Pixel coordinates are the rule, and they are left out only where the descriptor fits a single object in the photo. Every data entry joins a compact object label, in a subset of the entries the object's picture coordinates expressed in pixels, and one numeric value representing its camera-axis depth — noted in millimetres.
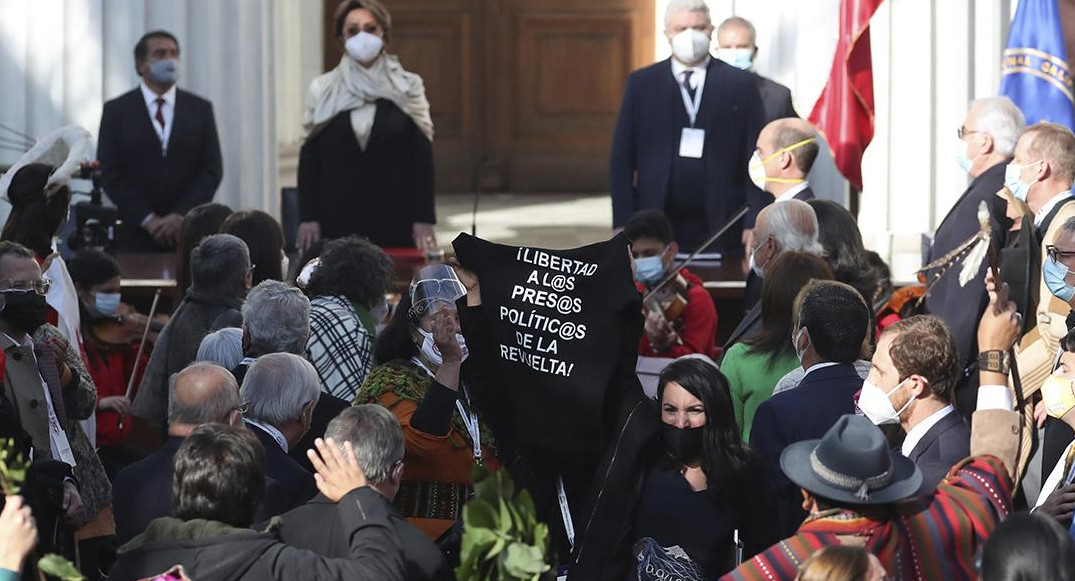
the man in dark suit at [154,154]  19391
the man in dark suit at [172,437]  9437
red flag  20125
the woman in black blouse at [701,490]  9562
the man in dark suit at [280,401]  10133
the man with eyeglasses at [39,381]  11102
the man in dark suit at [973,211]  13633
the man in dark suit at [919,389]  9633
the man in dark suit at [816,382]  10266
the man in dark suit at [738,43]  20547
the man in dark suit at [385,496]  8477
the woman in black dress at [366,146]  19156
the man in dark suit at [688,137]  18484
